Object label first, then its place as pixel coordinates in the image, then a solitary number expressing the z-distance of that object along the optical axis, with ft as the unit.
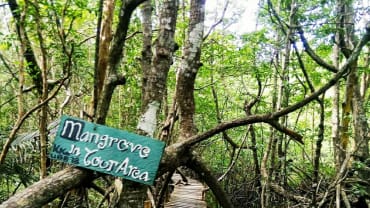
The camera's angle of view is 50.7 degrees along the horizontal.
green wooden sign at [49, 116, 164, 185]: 6.01
